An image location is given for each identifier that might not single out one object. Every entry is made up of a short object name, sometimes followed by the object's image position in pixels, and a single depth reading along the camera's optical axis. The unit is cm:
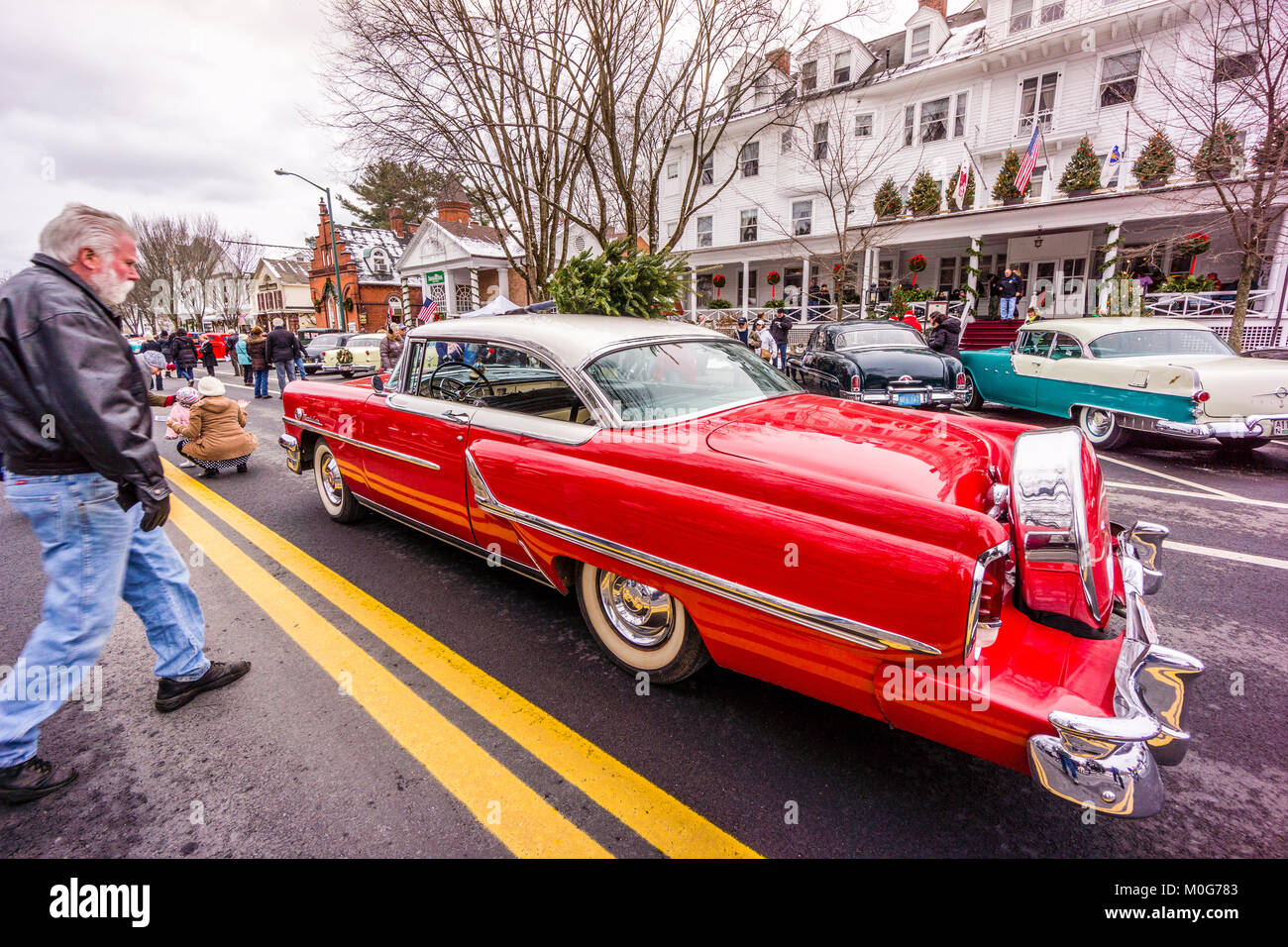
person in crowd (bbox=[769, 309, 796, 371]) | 1576
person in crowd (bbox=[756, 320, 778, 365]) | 1620
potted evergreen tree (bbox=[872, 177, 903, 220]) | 1906
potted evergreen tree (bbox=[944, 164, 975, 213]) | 1778
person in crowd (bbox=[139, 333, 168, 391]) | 2055
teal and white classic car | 624
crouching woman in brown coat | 638
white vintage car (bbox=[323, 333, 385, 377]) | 1773
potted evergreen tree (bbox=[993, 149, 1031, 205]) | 1704
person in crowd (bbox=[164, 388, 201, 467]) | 373
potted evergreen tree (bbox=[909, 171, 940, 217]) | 1839
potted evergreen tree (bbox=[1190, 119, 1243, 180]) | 983
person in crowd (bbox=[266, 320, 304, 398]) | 1352
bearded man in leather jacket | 196
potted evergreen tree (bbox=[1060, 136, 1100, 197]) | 1593
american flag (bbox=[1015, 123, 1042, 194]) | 1574
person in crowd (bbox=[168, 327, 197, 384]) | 1784
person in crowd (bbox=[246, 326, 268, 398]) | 1388
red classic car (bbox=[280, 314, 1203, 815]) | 167
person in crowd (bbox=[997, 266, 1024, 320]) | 1559
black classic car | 860
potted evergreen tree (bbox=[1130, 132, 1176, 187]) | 1420
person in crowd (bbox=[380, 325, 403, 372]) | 1444
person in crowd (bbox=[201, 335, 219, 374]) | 1838
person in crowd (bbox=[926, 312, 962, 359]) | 1133
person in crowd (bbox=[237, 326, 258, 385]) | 1970
